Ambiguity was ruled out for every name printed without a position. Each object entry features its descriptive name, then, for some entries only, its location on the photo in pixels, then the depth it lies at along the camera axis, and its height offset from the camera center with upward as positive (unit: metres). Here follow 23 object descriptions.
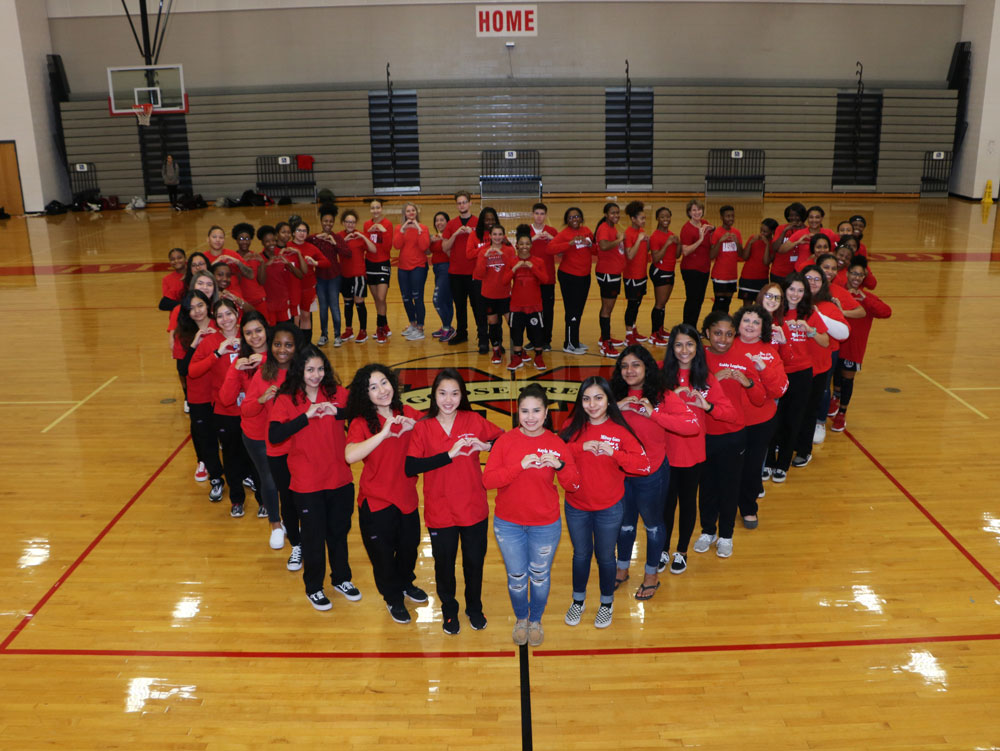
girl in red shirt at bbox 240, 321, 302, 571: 5.29 -1.61
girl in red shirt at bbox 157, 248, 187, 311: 7.70 -1.14
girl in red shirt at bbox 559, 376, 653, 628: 4.57 -1.64
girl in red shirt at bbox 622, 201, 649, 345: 9.59 -1.28
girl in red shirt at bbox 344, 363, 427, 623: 4.73 -1.63
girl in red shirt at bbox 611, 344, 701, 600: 4.89 -1.52
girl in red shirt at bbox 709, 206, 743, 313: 9.66 -1.23
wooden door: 23.16 -0.45
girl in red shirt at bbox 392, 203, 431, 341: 10.40 -1.33
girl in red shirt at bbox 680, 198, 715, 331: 9.75 -1.19
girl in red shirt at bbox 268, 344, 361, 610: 4.95 -1.62
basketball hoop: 20.95 +1.19
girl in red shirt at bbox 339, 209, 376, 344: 10.22 -1.33
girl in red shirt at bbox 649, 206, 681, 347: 9.62 -1.31
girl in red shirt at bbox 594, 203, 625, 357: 9.58 -1.25
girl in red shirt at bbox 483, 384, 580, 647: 4.43 -1.72
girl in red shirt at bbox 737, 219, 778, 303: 9.34 -1.23
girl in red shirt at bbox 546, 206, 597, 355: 9.45 -1.27
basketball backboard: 21.19 +1.81
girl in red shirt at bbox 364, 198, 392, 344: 10.61 -1.31
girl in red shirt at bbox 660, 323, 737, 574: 5.07 -1.40
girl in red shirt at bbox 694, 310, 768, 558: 5.42 -1.67
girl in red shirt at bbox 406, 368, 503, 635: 4.59 -1.65
